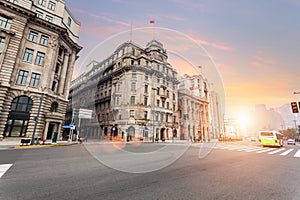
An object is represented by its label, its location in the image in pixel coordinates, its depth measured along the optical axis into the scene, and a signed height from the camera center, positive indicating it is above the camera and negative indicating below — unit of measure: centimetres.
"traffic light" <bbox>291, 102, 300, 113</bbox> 1446 +288
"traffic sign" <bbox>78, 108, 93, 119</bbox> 2342 +241
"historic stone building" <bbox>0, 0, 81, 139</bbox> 2244 +1034
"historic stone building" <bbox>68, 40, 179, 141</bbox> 3331 +687
